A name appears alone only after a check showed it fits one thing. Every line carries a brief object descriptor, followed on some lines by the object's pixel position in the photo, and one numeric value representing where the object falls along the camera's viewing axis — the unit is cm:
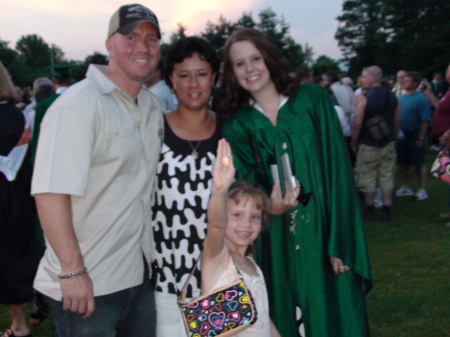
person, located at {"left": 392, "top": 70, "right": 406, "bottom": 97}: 1021
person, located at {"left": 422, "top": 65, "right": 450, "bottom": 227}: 521
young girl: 222
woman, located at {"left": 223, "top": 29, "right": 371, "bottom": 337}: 300
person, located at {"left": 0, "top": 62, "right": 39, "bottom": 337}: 430
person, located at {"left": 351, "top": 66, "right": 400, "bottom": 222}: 775
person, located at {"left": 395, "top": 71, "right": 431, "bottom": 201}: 919
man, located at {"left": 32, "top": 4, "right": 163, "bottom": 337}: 221
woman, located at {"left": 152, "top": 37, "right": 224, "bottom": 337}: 276
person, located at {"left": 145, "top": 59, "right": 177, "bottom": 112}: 651
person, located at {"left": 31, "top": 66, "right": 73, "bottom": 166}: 531
